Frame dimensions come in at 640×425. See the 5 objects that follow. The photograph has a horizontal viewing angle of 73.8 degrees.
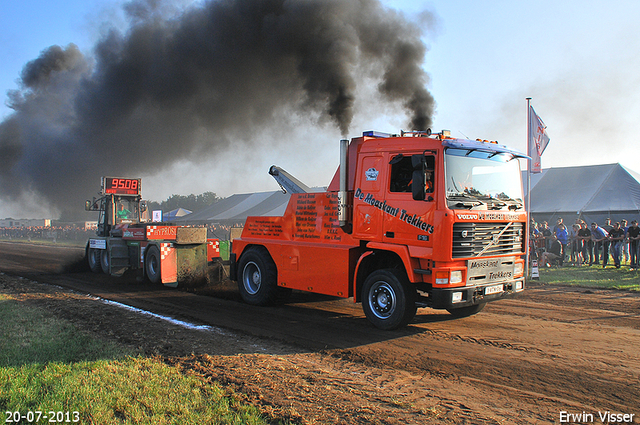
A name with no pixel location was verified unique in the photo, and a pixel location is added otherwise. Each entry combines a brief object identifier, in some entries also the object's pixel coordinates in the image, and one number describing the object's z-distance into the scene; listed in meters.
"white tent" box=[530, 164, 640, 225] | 18.16
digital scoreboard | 14.95
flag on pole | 12.85
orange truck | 5.98
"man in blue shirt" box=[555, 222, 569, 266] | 15.30
